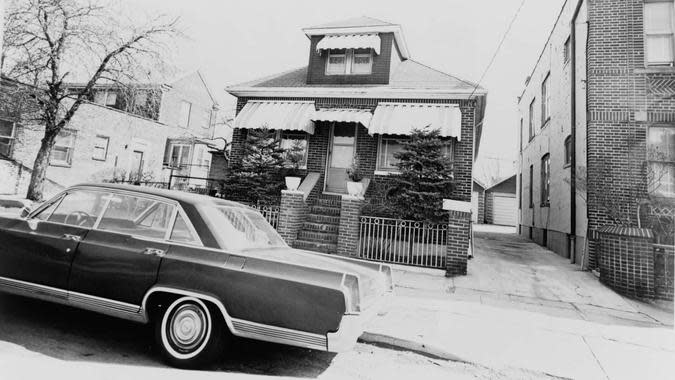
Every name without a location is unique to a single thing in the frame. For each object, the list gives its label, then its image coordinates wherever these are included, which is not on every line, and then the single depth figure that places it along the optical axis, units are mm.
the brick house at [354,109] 10156
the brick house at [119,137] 14047
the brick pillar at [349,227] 8367
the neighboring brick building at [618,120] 8117
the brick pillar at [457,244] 7664
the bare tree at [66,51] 9898
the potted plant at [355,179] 8484
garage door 29859
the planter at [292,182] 8921
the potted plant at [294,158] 10907
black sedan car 2803
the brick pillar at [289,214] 8969
